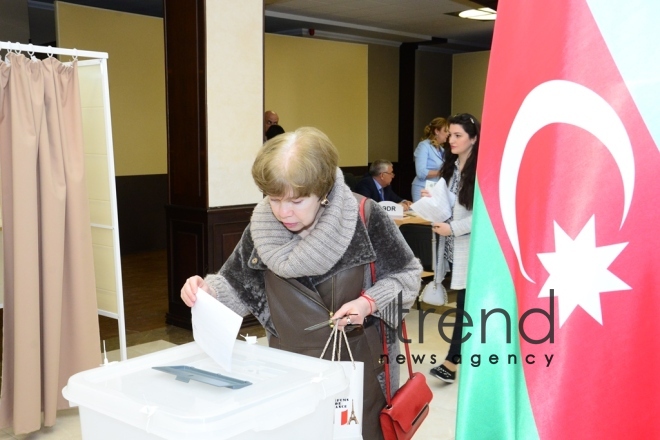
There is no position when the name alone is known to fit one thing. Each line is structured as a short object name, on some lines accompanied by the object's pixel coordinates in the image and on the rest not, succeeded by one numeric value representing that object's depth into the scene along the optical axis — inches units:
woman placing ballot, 61.2
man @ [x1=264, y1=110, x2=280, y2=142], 292.0
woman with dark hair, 137.9
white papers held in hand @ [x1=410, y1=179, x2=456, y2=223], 146.3
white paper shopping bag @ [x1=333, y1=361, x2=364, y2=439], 58.4
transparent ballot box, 40.6
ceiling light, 351.4
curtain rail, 113.4
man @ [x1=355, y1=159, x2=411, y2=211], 247.6
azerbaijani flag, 31.6
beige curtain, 115.6
